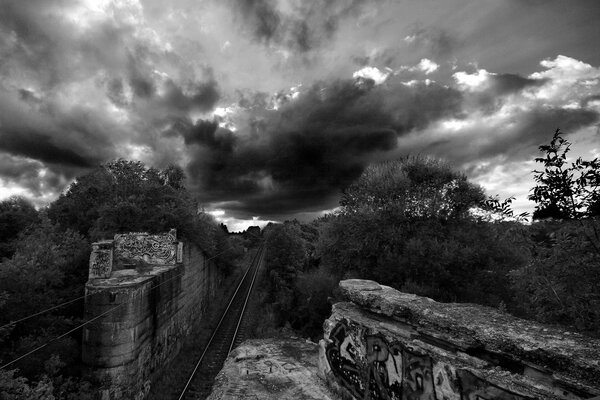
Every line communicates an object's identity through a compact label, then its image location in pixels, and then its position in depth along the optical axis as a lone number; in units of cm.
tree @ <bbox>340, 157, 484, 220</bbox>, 1503
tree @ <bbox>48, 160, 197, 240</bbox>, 1594
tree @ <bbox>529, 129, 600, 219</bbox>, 561
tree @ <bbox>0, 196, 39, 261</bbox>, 1464
